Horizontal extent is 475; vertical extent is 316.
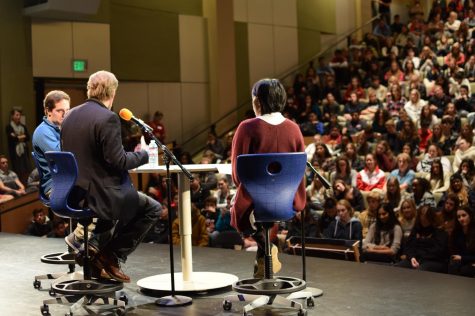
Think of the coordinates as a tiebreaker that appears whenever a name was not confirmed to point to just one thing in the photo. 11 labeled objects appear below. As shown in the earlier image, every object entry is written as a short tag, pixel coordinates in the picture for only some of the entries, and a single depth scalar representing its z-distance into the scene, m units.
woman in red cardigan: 3.62
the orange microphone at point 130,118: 3.55
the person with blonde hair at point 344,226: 6.31
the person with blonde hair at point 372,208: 6.75
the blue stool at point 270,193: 3.45
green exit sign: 10.87
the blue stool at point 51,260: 4.32
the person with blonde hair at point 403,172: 7.84
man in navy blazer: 3.56
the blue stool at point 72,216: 3.54
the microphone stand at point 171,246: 3.62
